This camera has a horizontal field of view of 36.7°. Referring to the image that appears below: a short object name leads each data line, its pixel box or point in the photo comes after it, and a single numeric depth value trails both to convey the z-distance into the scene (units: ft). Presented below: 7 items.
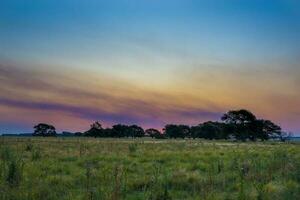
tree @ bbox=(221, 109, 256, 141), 358.78
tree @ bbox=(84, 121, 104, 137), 495.41
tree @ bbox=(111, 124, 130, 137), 503.61
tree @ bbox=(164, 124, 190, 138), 518.78
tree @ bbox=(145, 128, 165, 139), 513.29
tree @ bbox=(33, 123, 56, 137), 511.73
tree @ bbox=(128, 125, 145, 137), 521.65
